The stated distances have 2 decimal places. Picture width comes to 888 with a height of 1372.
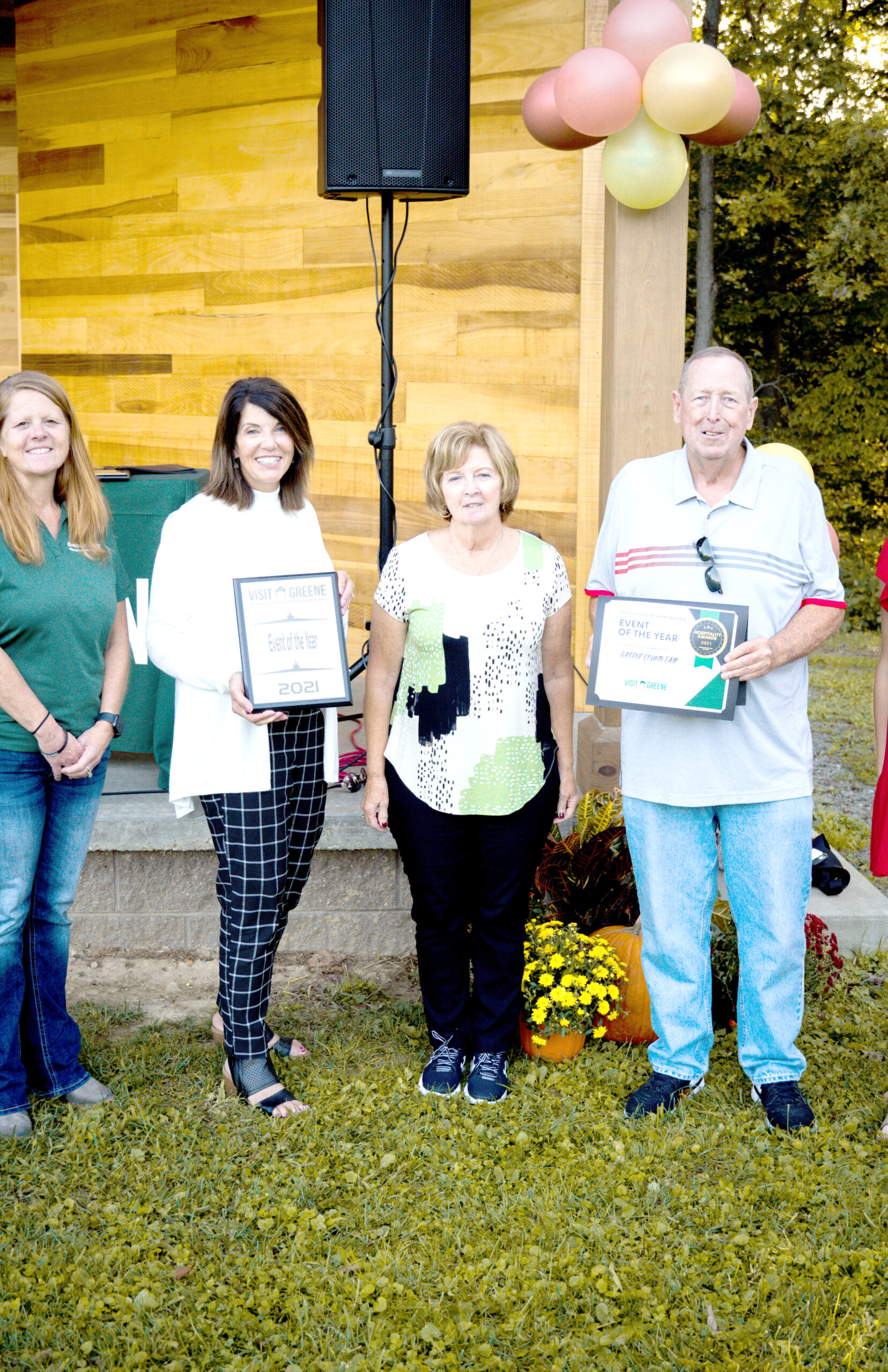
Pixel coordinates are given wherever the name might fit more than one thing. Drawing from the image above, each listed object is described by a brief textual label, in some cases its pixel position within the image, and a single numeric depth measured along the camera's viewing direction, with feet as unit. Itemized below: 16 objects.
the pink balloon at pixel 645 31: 11.88
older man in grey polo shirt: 8.24
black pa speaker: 12.27
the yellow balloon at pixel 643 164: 11.94
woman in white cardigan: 8.50
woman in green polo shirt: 8.23
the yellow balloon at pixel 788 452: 11.28
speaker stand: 13.33
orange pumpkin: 10.36
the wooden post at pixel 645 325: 12.64
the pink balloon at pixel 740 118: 12.19
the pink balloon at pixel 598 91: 11.51
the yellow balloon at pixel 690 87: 11.28
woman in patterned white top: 8.65
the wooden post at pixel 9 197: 22.59
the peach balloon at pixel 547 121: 12.44
